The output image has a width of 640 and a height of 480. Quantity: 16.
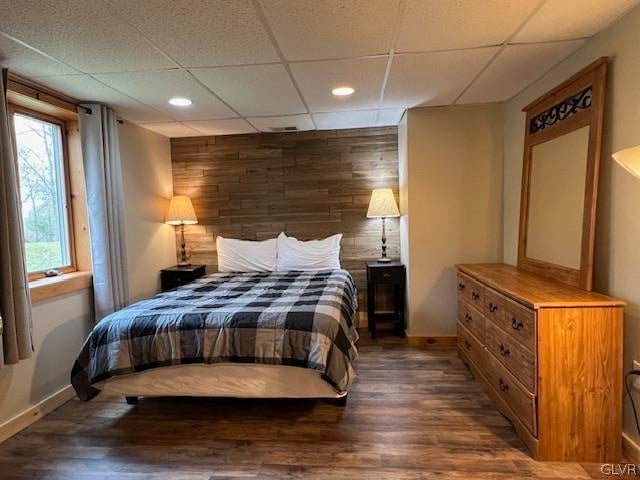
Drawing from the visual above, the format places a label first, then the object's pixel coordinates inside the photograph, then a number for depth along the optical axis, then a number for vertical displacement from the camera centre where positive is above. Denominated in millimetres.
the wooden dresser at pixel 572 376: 1757 -827
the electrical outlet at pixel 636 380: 1745 -843
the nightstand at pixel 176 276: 3916 -649
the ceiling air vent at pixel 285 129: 3938 +966
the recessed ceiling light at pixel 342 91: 2725 +964
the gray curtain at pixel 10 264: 2055 -253
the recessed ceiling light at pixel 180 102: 2871 +952
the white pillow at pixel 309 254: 3838 -425
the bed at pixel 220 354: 2129 -827
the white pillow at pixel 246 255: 3900 -429
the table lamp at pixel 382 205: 3756 +93
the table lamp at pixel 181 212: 4016 +62
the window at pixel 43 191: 2617 +226
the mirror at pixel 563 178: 1983 +209
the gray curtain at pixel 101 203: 2879 +131
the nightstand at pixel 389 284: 3674 -753
